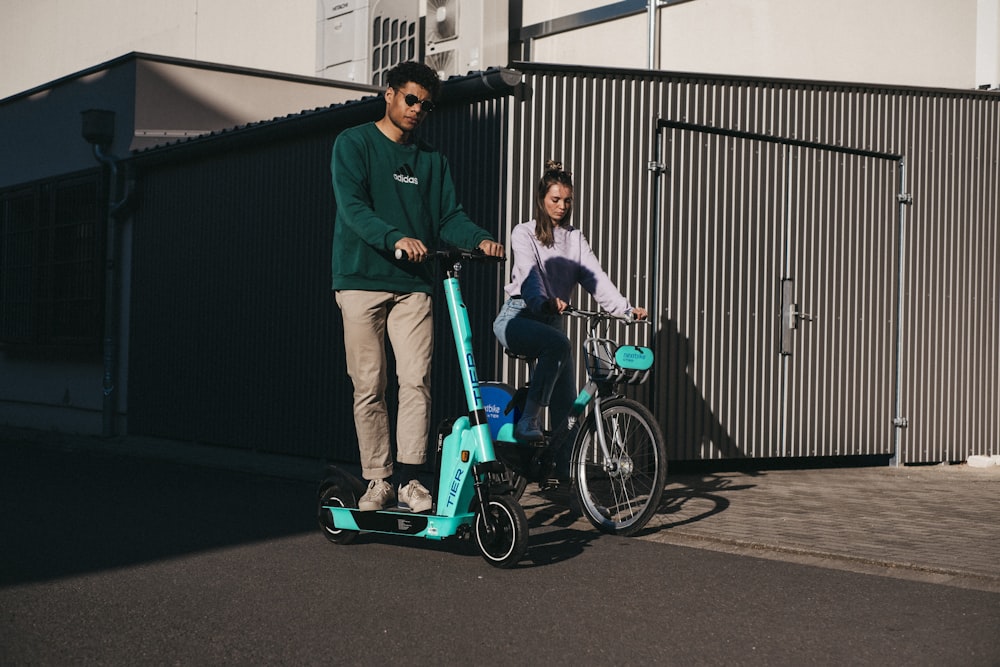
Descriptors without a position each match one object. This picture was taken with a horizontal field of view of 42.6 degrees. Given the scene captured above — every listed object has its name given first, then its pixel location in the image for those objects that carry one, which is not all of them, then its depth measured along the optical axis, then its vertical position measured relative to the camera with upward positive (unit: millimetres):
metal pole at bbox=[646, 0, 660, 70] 13492 +3657
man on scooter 5711 +395
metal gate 9656 +626
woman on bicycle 6723 +452
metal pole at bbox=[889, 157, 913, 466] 10594 +575
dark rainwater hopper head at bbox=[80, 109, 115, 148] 14203 +2667
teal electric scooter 5289 -505
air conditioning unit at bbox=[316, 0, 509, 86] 16141 +4449
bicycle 6188 -382
